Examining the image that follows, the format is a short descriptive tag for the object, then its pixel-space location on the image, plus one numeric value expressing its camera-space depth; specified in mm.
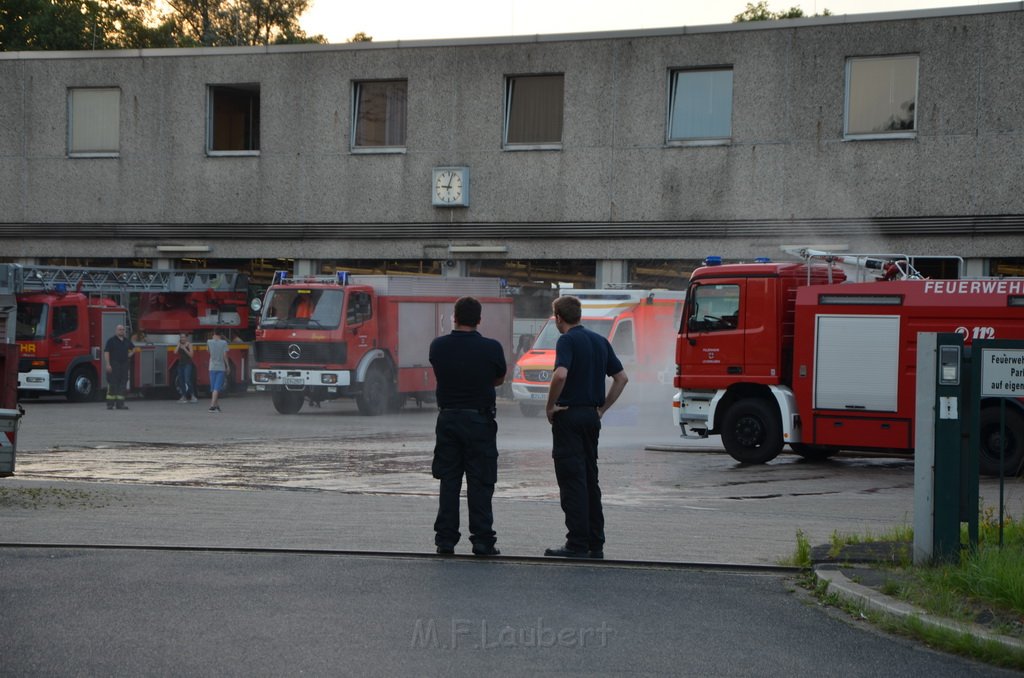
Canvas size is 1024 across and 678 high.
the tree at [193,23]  64562
